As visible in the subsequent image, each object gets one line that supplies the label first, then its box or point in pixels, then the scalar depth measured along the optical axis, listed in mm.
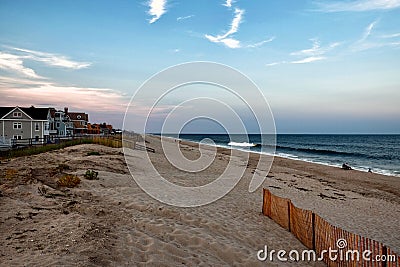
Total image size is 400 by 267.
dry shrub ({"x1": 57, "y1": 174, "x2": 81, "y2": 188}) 11016
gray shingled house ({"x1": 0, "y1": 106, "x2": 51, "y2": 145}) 43447
